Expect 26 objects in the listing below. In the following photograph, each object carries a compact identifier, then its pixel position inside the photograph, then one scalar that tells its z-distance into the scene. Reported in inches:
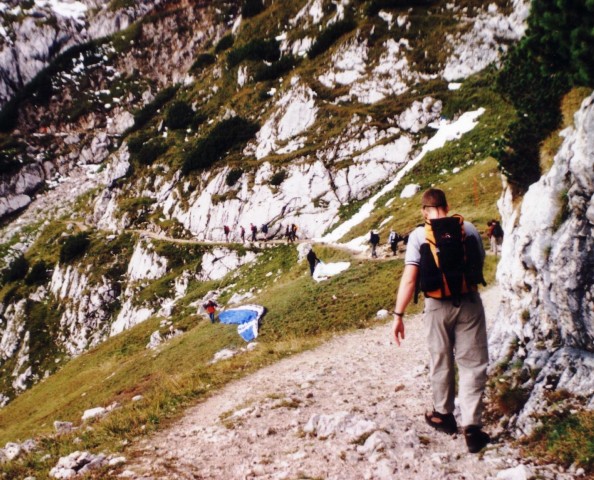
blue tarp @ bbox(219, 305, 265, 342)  1090.4
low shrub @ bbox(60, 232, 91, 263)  3154.5
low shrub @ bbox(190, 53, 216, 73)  4268.7
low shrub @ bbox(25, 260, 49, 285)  3312.0
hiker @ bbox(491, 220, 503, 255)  926.4
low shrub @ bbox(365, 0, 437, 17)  2977.4
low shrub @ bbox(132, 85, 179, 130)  4367.6
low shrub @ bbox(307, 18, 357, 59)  3053.6
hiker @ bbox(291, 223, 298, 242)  2115.2
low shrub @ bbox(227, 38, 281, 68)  3457.2
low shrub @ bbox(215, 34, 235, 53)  4153.5
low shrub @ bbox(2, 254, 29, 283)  3496.6
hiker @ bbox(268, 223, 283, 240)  2378.2
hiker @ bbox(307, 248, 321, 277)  1352.1
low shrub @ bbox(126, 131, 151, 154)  3747.5
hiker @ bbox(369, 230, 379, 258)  1263.5
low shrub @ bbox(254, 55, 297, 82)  3299.7
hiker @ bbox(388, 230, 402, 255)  1218.6
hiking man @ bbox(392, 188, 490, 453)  235.8
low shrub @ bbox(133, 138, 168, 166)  3548.2
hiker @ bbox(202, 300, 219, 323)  1384.1
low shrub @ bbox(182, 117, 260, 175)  2987.2
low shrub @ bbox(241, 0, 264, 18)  4082.2
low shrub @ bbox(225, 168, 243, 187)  2738.7
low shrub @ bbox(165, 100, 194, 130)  3644.2
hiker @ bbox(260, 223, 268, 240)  2322.8
